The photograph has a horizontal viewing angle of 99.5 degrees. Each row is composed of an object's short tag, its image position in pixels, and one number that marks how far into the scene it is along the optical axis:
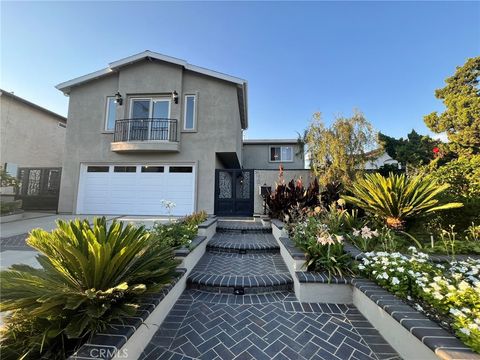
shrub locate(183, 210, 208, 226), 5.57
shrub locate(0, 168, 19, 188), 9.32
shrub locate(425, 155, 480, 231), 4.95
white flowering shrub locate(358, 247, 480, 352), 1.85
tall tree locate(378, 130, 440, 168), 11.34
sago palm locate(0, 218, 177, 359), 1.72
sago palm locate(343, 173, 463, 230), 4.39
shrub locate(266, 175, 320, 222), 6.57
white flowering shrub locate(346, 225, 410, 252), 3.79
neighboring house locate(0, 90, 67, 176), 11.12
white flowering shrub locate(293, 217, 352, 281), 3.40
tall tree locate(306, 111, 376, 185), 8.98
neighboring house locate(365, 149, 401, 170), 9.16
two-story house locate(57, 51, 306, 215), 9.62
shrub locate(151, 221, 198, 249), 3.94
